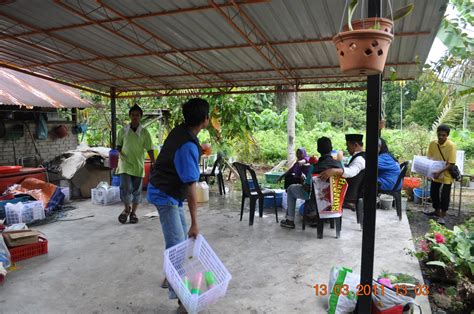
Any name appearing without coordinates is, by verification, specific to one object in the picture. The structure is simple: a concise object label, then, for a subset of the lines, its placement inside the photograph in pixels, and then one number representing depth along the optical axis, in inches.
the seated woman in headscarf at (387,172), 194.7
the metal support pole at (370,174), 81.7
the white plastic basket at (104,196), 249.9
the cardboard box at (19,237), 144.8
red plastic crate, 143.5
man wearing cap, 158.8
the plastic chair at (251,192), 194.9
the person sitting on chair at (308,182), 162.2
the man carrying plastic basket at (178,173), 92.3
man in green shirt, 192.7
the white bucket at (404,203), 222.3
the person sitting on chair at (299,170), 217.0
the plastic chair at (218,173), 285.4
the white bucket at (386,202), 227.9
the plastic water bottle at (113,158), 232.5
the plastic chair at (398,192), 195.8
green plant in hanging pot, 65.9
